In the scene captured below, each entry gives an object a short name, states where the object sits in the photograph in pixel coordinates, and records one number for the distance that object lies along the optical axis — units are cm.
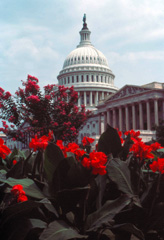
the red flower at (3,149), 237
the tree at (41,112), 2089
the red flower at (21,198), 190
